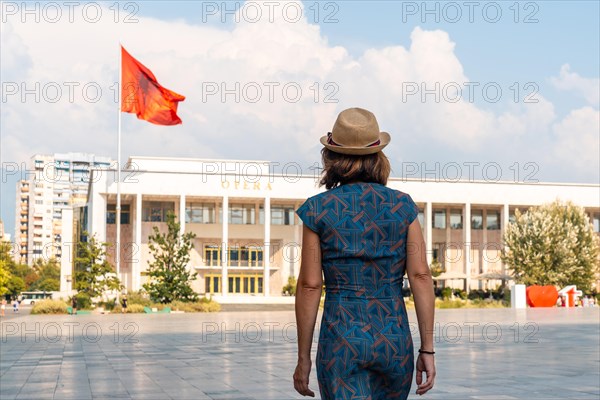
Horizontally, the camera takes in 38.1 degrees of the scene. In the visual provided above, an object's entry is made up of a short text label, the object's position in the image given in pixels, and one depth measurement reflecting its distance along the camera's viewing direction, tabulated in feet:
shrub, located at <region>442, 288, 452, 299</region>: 202.40
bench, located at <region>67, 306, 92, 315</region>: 148.77
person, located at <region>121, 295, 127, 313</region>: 152.49
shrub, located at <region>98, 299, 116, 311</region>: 158.10
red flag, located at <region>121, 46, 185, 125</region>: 146.20
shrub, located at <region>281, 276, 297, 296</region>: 227.94
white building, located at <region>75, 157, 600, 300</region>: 226.79
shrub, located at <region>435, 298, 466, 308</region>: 178.18
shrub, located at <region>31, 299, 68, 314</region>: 149.18
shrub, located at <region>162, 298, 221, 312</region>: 158.20
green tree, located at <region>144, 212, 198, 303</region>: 160.66
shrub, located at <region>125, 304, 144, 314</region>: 153.51
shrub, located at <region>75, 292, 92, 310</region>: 155.53
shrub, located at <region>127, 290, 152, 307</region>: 163.48
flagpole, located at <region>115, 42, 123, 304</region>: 145.38
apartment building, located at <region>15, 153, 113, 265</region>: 511.81
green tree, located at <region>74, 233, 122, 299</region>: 155.74
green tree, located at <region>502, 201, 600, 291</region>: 199.41
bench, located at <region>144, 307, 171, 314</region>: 154.51
